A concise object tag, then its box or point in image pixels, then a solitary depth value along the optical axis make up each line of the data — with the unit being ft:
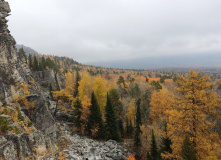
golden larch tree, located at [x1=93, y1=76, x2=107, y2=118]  106.73
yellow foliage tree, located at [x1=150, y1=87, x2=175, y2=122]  99.57
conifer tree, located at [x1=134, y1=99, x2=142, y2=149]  79.72
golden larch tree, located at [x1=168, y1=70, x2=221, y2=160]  35.81
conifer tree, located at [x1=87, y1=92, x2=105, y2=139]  81.82
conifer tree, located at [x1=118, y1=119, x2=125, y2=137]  105.75
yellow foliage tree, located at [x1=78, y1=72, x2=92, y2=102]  107.86
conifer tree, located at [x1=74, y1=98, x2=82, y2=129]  85.95
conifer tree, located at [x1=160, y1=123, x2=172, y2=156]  52.85
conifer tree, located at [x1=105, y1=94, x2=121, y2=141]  81.51
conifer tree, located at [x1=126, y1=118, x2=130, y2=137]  107.32
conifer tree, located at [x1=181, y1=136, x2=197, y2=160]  34.53
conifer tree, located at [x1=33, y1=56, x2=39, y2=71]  178.98
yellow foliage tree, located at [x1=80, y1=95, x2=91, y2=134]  86.33
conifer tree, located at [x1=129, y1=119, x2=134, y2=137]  106.98
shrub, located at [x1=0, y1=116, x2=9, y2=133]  30.60
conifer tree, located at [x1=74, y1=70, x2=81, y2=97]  121.30
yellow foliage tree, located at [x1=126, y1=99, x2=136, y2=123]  135.13
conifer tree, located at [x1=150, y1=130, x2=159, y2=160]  60.13
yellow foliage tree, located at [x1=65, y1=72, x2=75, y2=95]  117.31
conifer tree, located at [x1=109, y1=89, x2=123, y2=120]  114.62
